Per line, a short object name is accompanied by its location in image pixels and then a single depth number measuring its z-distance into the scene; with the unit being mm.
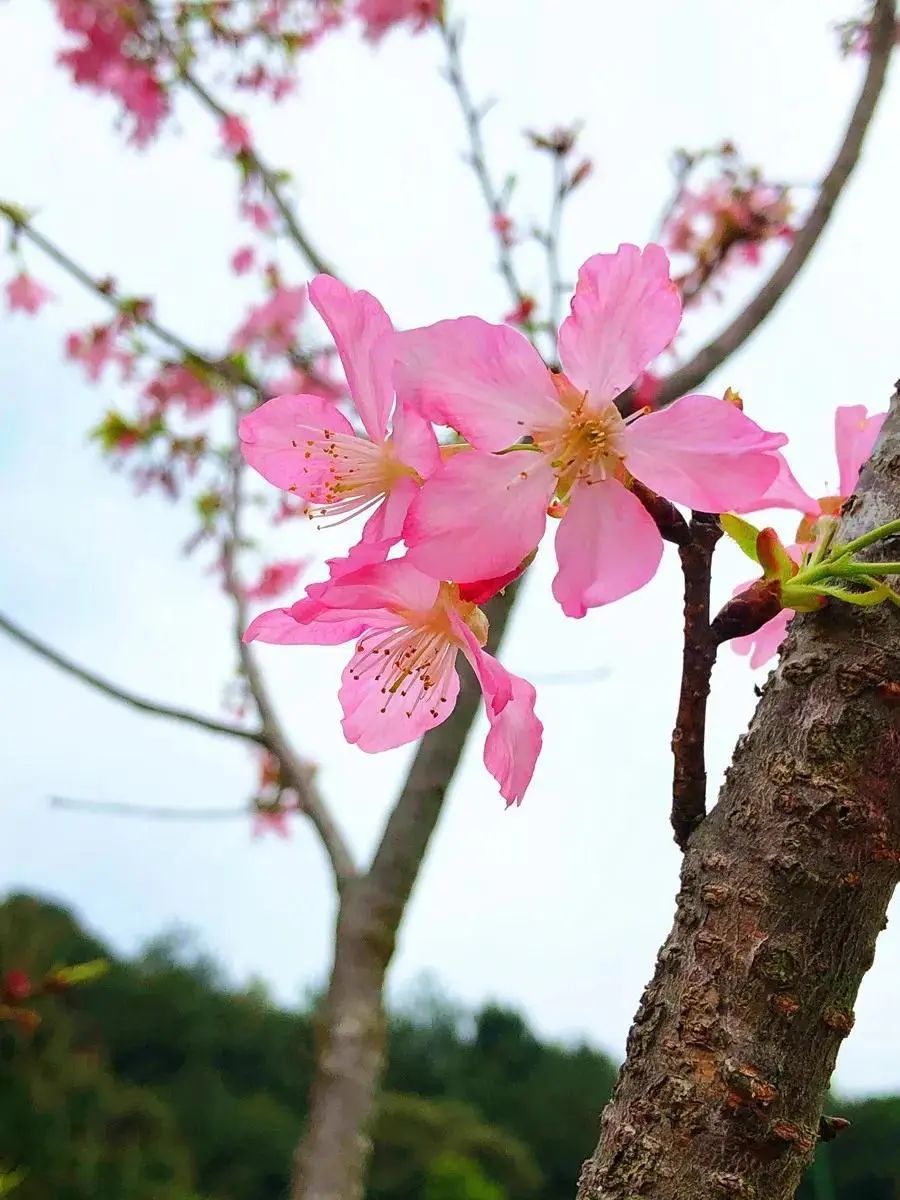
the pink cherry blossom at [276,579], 2121
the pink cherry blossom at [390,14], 1436
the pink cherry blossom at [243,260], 2148
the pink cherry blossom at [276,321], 1997
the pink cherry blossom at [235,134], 1396
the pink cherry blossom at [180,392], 1978
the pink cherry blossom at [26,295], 1929
